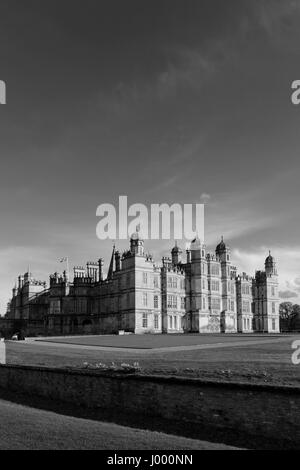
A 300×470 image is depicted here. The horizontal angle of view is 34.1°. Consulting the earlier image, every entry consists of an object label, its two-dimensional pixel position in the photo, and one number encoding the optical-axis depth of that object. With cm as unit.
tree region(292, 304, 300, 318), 13219
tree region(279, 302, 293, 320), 13775
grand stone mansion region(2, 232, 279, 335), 7662
